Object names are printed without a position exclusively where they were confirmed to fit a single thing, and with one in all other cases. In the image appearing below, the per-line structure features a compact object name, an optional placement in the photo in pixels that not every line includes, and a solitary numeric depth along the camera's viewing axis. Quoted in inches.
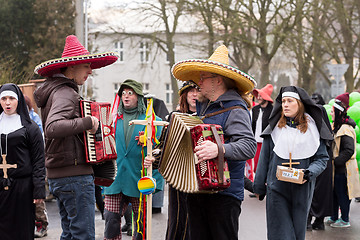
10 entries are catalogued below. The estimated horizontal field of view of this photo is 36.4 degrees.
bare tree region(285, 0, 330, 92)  979.3
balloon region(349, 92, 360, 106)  442.3
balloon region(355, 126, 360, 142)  368.6
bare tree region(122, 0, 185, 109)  1069.4
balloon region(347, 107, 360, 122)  380.5
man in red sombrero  191.2
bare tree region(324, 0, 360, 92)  1034.0
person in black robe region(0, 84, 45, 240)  233.5
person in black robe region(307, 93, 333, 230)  333.4
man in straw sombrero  176.4
